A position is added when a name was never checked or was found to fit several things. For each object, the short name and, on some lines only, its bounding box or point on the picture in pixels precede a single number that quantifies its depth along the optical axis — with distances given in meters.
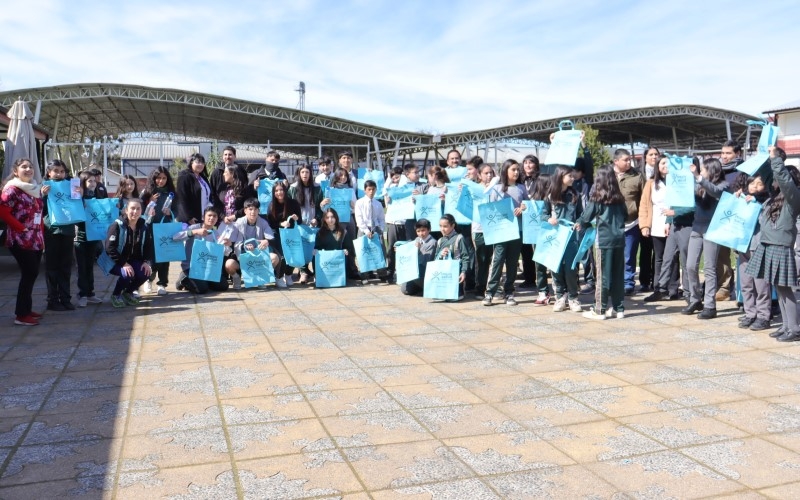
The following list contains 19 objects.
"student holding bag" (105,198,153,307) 7.71
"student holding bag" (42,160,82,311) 7.53
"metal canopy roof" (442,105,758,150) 33.75
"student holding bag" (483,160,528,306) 8.05
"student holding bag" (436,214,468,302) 8.50
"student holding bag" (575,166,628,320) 6.96
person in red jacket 6.71
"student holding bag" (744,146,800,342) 5.90
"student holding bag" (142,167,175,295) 8.76
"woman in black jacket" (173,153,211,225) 8.96
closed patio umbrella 9.67
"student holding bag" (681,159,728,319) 7.04
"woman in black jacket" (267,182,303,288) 9.41
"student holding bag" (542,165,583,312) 7.54
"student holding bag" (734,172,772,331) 6.42
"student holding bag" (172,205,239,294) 8.72
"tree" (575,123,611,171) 30.94
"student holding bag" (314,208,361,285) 9.53
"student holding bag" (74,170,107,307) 7.92
